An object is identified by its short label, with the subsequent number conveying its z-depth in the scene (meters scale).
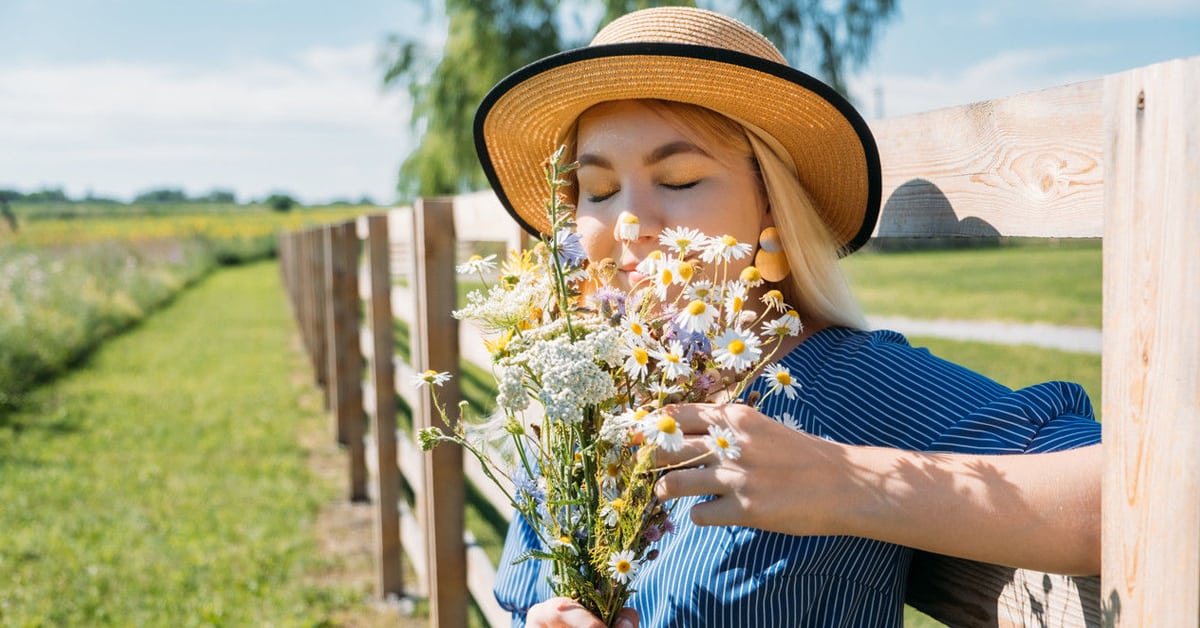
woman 1.07
